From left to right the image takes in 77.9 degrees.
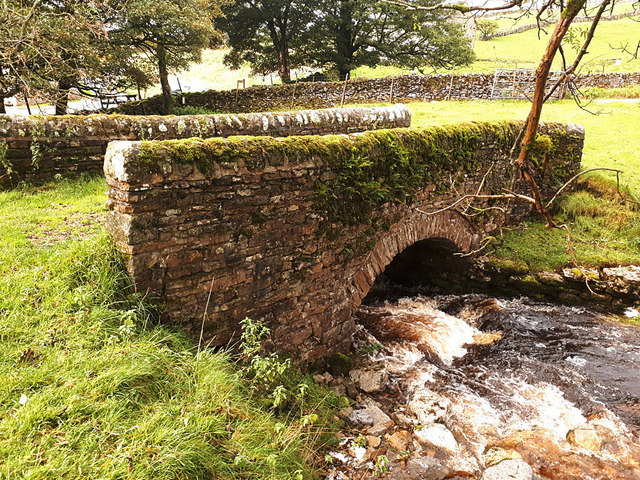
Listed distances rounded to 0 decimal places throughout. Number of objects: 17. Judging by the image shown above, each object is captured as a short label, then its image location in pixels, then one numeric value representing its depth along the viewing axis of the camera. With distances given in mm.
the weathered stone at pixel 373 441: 4782
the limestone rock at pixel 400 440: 4840
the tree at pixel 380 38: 23609
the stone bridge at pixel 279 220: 4125
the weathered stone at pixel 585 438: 4938
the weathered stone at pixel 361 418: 5117
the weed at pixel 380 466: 4176
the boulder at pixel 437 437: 4906
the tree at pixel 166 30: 15648
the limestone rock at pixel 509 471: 4371
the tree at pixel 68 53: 8399
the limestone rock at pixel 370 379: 5973
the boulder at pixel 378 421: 5000
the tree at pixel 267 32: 24703
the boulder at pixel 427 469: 4430
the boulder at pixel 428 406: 5383
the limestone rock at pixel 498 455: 4670
